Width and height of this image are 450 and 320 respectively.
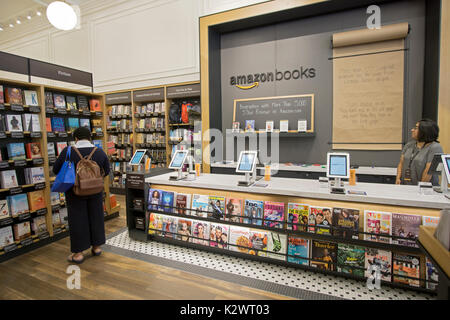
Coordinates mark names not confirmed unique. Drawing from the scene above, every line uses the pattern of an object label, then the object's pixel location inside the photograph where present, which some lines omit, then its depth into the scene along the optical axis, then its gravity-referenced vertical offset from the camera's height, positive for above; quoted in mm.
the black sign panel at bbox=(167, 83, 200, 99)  5109 +1138
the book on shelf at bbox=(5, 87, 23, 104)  3102 +660
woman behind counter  2766 -151
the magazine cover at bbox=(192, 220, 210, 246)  2980 -1093
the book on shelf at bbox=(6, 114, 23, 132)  3078 +305
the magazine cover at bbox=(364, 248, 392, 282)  2229 -1122
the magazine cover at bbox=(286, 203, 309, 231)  2506 -771
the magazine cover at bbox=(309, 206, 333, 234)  2414 -762
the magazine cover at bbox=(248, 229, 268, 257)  2686 -1109
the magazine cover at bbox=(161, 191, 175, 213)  3201 -747
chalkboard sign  4426 +621
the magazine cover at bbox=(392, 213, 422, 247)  2133 -775
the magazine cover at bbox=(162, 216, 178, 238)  3182 -1089
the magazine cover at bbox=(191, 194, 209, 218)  2971 -764
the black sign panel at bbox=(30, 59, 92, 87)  3355 +1106
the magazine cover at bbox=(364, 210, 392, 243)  2221 -767
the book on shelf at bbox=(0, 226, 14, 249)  2988 -1125
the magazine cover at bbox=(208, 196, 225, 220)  2885 -760
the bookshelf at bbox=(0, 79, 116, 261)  3059 -253
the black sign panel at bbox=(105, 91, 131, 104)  5973 +1183
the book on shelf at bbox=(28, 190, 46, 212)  3279 -742
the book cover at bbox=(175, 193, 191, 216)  3105 -757
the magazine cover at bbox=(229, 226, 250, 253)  2773 -1107
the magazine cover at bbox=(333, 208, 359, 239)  2316 -784
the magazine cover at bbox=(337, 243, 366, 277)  2318 -1133
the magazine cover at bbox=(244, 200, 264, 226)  2703 -768
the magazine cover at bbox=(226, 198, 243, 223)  2812 -765
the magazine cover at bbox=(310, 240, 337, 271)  2420 -1144
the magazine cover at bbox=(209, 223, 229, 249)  2869 -1100
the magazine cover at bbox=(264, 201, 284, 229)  2609 -773
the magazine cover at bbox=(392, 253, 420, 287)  2146 -1140
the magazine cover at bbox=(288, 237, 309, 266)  2531 -1126
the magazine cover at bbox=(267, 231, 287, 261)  2617 -1116
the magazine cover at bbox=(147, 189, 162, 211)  3273 -752
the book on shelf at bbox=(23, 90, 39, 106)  3258 +664
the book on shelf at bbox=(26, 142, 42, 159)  3285 -52
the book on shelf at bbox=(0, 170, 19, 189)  3023 -406
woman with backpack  2773 -672
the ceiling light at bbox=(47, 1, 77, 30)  3762 +2058
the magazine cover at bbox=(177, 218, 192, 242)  3082 -1099
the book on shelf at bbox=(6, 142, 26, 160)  3111 -58
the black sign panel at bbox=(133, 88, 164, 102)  5519 +1148
